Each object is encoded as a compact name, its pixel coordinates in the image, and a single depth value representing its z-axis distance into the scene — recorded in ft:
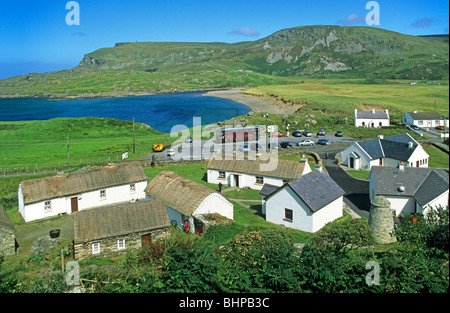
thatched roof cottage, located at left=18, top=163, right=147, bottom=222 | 118.01
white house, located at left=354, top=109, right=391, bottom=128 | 303.07
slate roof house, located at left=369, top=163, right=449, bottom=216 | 91.86
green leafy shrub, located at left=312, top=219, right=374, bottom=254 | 70.63
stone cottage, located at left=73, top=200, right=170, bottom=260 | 86.53
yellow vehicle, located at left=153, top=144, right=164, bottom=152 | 212.84
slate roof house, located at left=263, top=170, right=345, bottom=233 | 103.04
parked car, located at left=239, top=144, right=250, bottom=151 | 205.26
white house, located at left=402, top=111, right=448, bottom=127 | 293.02
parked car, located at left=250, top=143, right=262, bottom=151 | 200.68
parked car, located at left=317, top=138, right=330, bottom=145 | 230.03
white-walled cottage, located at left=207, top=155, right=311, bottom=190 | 138.92
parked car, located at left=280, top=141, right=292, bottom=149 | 222.28
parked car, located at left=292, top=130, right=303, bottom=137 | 260.25
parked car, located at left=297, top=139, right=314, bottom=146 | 226.99
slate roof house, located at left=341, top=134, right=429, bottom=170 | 138.12
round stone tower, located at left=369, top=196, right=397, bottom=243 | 85.87
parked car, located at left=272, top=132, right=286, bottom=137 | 253.12
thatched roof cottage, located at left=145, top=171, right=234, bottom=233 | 101.19
